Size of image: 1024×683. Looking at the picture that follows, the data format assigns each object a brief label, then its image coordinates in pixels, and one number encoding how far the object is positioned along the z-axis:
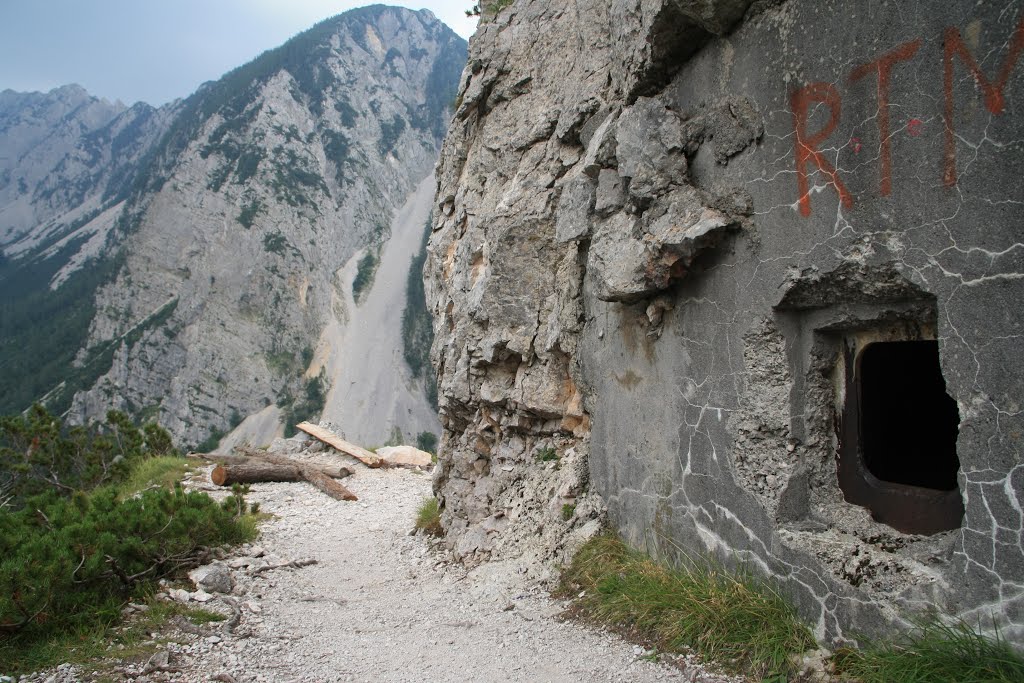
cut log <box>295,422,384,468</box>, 13.74
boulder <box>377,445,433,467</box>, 14.20
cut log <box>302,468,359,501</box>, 10.82
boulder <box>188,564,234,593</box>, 5.86
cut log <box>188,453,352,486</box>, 12.07
